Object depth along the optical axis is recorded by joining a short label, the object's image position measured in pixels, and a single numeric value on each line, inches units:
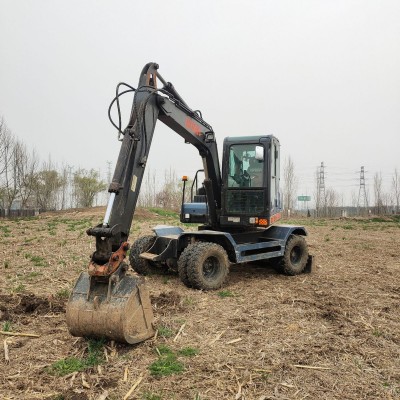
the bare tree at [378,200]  1962.4
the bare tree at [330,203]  2110.0
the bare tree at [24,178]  1535.4
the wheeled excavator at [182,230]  162.6
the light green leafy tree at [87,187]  1908.2
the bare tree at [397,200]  1948.2
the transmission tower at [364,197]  2103.8
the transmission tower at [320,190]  2027.3
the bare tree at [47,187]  1712.6
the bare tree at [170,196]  1955.0
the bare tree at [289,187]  1972.2
